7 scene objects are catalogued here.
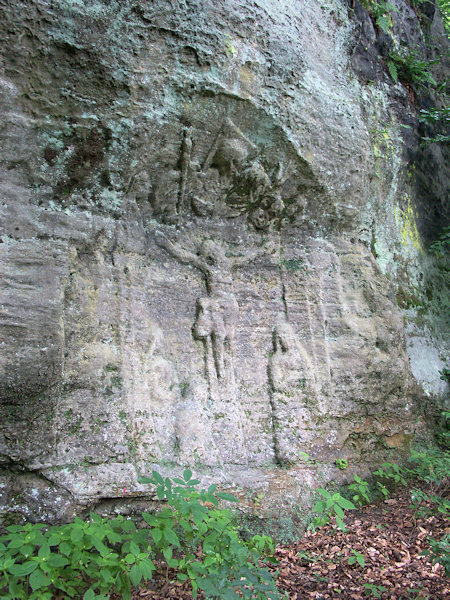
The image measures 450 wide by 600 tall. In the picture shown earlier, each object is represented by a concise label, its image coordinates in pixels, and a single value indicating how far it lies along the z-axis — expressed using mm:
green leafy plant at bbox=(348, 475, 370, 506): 4529
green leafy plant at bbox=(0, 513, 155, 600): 2730
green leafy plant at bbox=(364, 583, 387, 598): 3254
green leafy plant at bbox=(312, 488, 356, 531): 3389
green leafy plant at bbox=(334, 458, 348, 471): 4809
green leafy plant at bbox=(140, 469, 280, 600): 2662
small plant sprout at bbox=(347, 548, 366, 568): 3482
